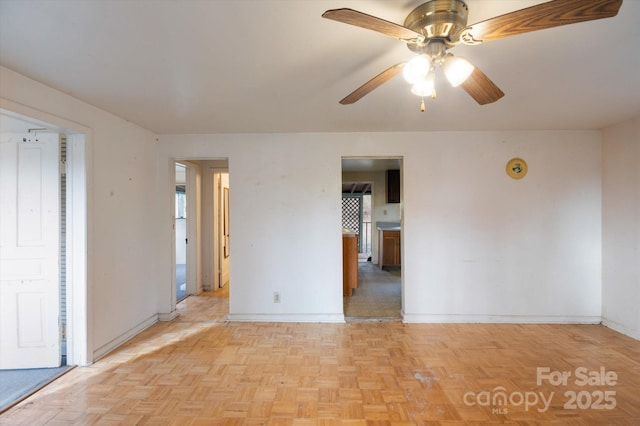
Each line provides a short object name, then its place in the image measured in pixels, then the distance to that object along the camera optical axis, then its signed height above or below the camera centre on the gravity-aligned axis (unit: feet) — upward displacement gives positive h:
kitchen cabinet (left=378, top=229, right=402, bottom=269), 19.03 -2.38
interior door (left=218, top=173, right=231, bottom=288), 15.02 -0.64
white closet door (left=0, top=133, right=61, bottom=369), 7.18 -0.90
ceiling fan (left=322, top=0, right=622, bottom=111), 3.05 +2.29
